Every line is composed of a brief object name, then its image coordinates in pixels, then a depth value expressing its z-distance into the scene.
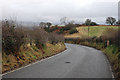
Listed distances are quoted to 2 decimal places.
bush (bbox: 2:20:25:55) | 10.28
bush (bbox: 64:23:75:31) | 92.50
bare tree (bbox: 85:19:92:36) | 100.43
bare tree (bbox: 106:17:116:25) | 98.72
